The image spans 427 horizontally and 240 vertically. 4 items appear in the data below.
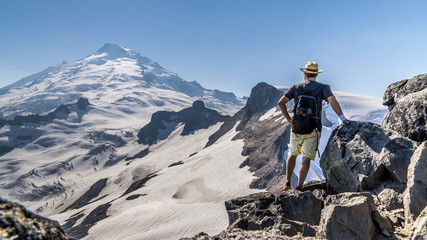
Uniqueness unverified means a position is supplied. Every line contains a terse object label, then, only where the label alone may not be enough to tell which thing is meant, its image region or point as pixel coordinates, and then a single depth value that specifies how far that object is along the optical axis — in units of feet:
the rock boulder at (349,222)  16.19
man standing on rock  23.71
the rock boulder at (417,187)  16.60
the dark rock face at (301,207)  23.15
